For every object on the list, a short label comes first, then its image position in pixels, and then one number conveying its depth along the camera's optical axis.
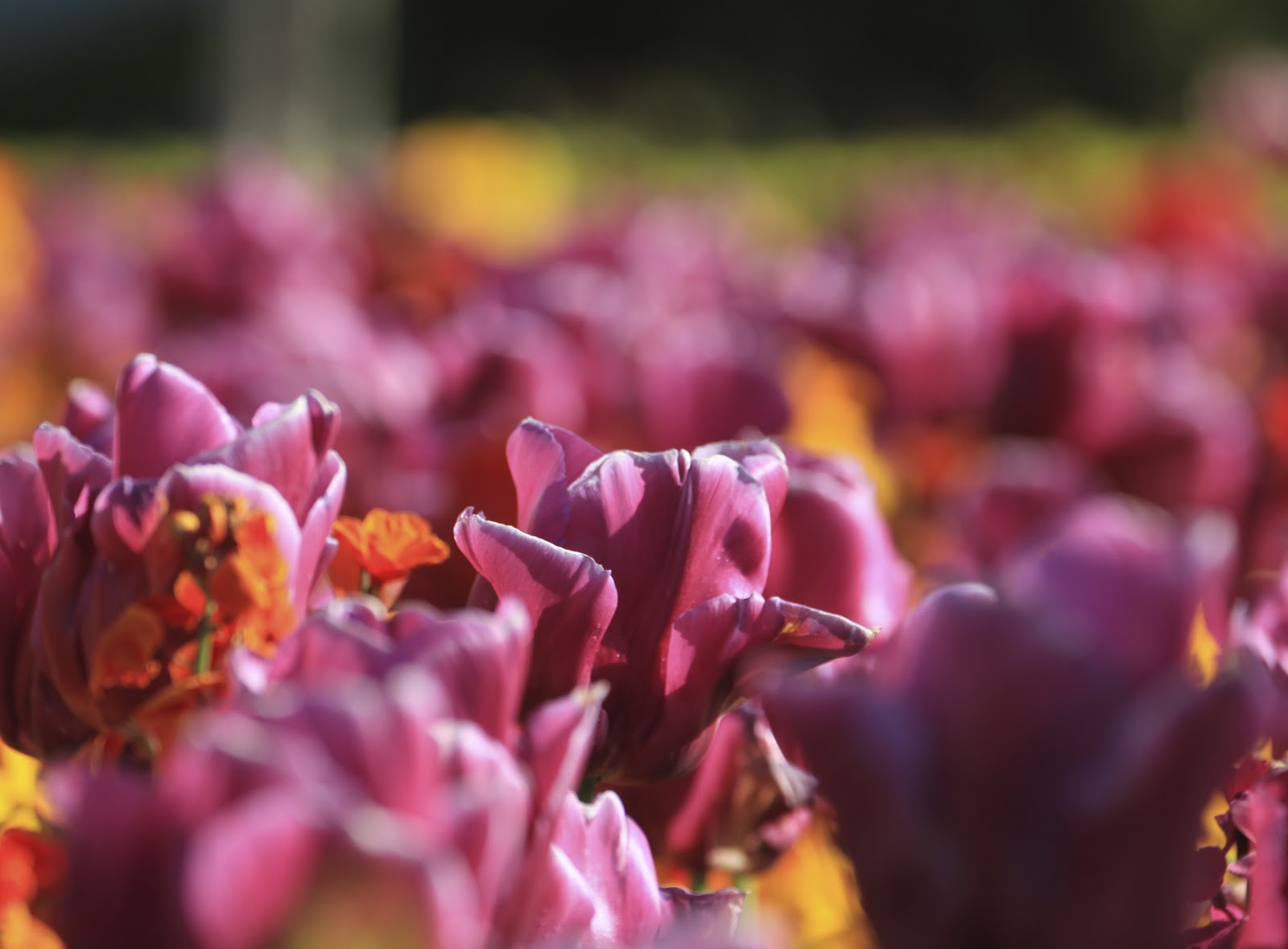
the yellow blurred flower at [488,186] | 6.40
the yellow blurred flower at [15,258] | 3.49
